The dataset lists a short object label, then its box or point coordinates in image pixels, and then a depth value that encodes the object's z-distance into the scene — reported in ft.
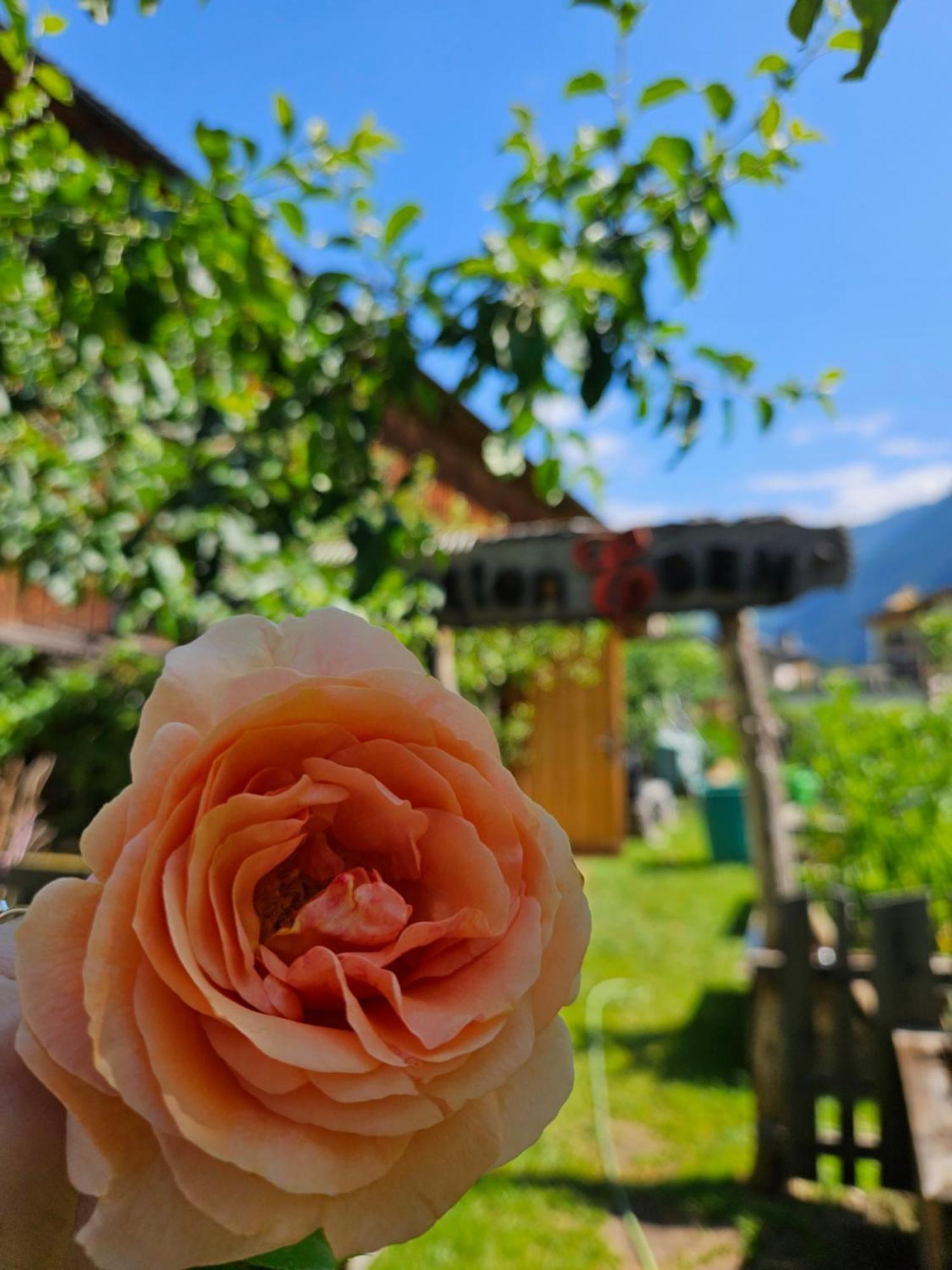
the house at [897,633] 177.68
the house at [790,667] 99.04
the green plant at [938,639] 61.57
